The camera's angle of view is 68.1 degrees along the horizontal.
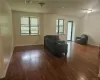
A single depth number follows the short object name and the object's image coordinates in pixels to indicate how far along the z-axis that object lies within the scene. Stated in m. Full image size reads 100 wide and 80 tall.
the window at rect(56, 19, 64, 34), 7.17
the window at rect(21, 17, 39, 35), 6.02
